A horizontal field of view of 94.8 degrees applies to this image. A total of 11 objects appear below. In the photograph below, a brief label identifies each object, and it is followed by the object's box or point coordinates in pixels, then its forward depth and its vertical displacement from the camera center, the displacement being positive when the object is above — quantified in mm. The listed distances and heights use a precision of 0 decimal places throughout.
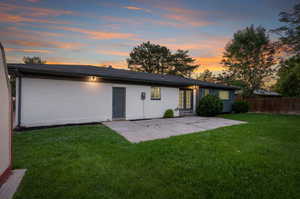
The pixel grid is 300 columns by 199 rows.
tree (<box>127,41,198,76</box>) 24656 +7216
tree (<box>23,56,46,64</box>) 27641 +7907
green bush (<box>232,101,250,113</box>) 12530 -542
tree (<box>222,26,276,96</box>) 17812 +5916
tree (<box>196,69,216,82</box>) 32000 +5875
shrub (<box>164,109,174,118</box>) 8996 -908
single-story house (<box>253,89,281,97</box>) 19953 +1041
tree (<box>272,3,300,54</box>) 11415 +6141
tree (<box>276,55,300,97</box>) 13559 +2340
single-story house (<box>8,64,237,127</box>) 5605 +146
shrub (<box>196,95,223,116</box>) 9578 -420
